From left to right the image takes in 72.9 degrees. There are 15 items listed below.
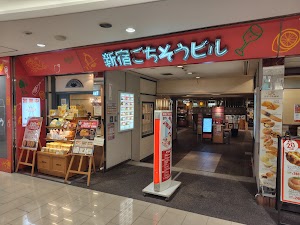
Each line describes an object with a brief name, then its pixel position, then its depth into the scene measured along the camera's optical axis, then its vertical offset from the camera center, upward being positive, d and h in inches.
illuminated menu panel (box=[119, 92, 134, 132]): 216.7 -3.4
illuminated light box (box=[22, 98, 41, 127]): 207.5 -0.1
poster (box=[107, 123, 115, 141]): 196.7 -22.9
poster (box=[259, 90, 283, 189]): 129.0 -15.5
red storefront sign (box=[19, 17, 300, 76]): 114.1 +41.1
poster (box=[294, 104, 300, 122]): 196.2 -3.5
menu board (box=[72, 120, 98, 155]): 172.1 -25.3
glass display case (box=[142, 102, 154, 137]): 264.2 -13.9
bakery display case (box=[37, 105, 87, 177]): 183.6 -35.1
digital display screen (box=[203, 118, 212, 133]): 404.5 -33.5
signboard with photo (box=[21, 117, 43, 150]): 196.5 -25.0
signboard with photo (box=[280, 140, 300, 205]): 115.3 -36.3
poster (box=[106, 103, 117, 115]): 193.4 +0.0
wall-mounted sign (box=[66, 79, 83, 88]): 216.4 +26.3
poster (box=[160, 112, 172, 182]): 144.1 -26.5
